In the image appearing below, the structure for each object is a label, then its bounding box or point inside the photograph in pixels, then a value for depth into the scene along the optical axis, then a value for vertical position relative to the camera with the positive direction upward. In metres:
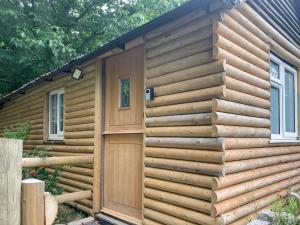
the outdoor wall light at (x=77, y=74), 6.29 +1.05
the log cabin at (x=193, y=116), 3.76 +0.13
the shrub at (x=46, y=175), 6.27 -1.08
